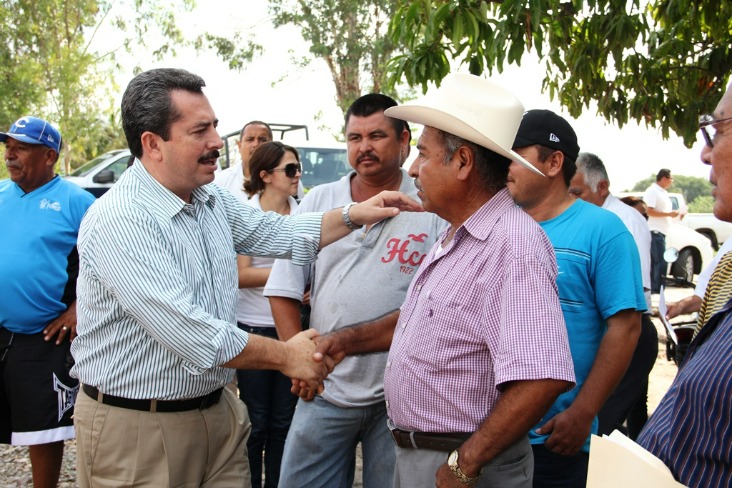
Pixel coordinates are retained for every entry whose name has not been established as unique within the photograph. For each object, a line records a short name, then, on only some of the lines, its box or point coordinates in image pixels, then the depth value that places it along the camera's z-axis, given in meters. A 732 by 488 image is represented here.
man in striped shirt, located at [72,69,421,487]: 2.68
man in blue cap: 4.49
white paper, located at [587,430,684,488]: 1.51
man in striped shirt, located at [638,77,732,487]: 1.62
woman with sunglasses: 4.59
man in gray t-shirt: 3.46
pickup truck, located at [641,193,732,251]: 21.92
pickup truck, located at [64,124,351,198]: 13.09
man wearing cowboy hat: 2.24
